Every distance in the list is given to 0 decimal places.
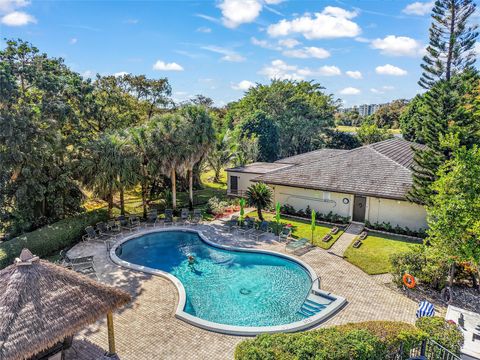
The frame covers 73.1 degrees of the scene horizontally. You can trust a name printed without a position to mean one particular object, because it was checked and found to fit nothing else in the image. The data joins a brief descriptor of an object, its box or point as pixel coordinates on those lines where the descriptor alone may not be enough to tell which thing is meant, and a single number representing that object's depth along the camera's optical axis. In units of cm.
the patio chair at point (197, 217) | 2253
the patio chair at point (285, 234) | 1909
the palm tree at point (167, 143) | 2216
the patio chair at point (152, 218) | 2220
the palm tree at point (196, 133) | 2270
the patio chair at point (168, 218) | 2242
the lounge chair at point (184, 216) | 2269
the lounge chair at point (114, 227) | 2039
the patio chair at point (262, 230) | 2008
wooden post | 929
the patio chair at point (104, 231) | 1980
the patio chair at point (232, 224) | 2102
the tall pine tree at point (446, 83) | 1648
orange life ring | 1313
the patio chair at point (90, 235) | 1919
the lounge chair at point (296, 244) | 1728
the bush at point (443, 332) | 855
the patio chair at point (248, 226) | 2078
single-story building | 2012
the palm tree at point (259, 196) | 2188
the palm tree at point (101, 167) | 2059
